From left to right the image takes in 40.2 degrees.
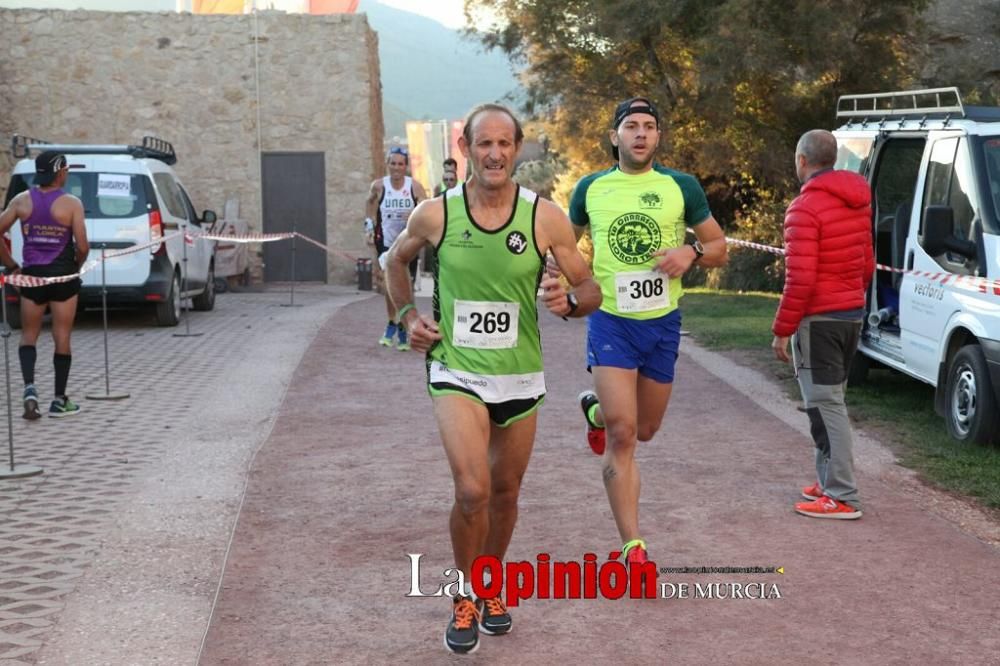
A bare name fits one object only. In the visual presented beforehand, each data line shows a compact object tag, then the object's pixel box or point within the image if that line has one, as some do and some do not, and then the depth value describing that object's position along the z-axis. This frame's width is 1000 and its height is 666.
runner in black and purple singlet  10.36
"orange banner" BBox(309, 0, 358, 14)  30.27
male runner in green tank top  4.86
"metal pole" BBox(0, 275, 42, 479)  7.98
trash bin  26.48
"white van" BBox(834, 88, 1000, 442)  8.62
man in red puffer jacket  7.03
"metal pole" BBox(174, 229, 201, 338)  16.32
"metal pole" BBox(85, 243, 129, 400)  11.22
